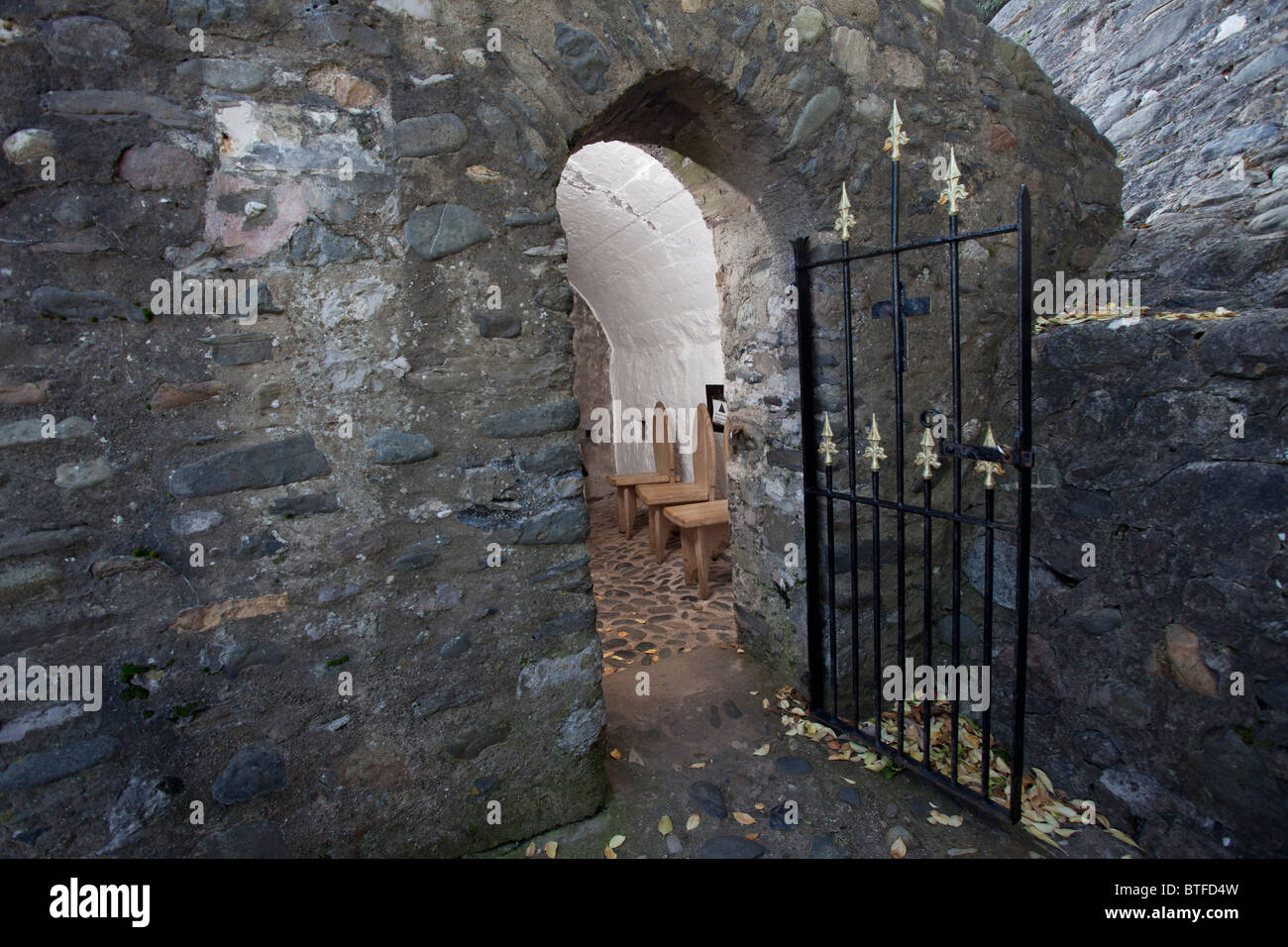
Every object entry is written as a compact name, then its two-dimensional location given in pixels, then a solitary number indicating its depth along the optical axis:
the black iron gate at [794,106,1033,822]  1.92
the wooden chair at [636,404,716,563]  4.97
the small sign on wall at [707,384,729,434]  5.03
